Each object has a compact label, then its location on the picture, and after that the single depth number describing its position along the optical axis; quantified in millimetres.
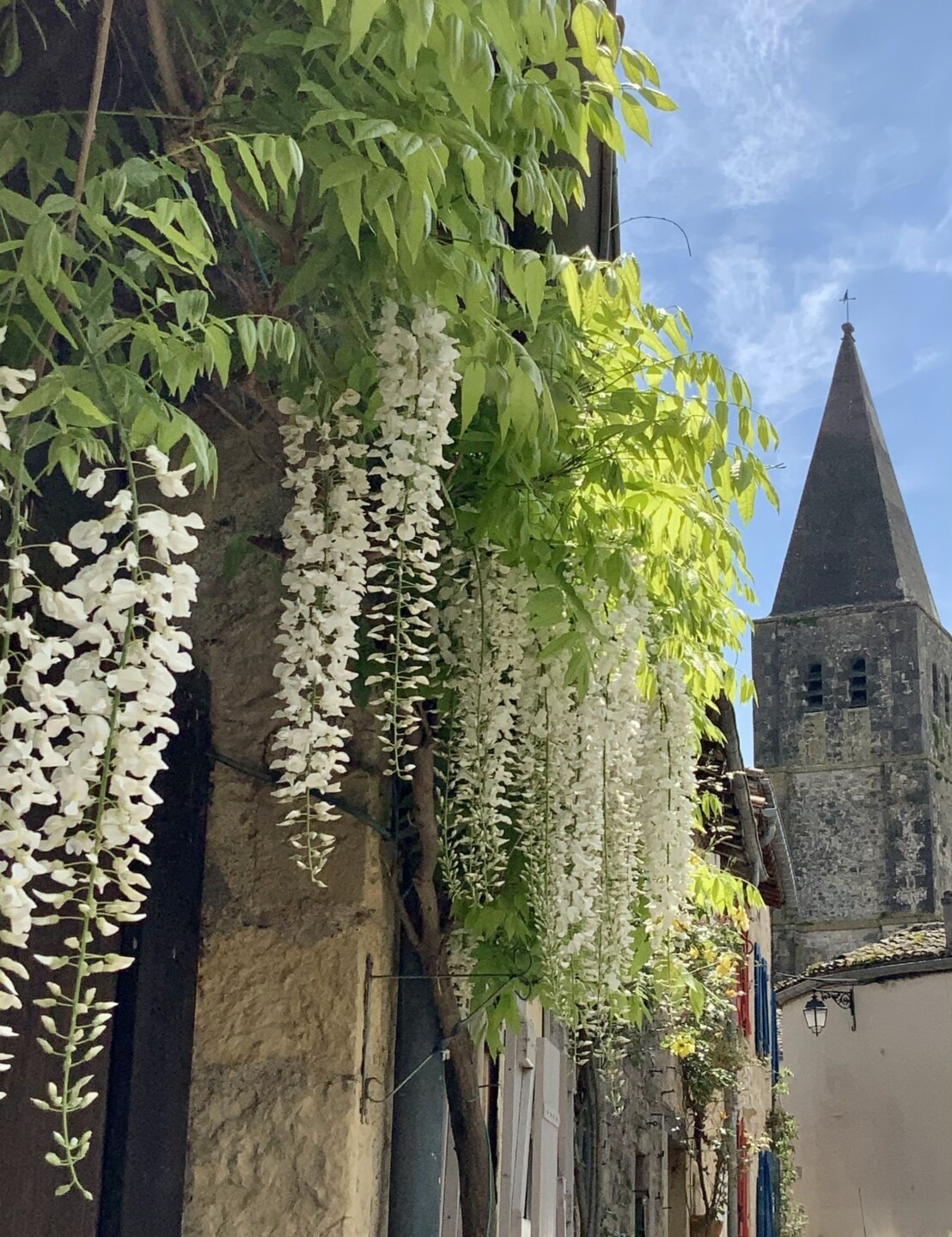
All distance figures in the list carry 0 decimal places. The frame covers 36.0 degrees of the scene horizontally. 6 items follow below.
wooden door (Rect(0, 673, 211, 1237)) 2604
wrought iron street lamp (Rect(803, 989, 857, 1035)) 20422
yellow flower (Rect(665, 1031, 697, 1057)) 7945
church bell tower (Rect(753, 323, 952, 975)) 37688
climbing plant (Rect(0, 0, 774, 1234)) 1765
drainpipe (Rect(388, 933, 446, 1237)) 3023
